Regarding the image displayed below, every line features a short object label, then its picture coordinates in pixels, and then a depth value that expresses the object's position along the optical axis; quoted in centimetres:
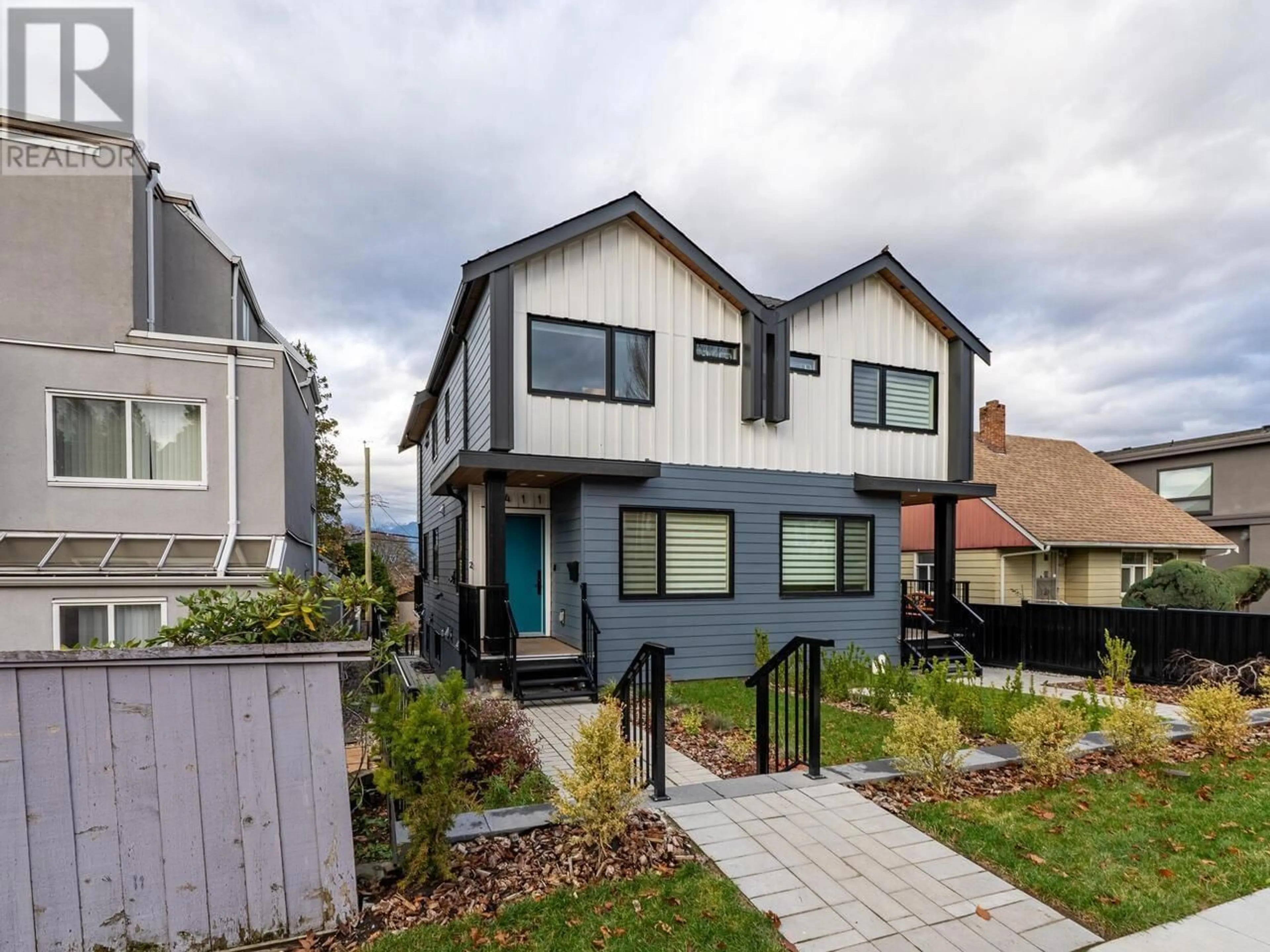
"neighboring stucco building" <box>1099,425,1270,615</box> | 1936
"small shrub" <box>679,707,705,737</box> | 652
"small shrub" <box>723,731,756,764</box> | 579
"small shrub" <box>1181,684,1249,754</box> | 563
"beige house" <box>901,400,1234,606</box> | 1559
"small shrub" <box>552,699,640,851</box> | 365
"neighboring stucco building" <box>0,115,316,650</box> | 747
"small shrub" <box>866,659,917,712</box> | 732
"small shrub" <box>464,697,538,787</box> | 494
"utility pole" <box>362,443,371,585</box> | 1983
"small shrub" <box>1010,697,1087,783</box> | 482
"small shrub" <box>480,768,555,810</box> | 444
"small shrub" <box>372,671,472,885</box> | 323
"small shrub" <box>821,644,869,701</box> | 812
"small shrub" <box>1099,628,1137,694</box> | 815
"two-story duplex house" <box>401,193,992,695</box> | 872
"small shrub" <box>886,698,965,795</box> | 462
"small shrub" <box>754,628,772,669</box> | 956
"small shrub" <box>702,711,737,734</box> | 666
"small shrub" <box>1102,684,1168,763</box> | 534
